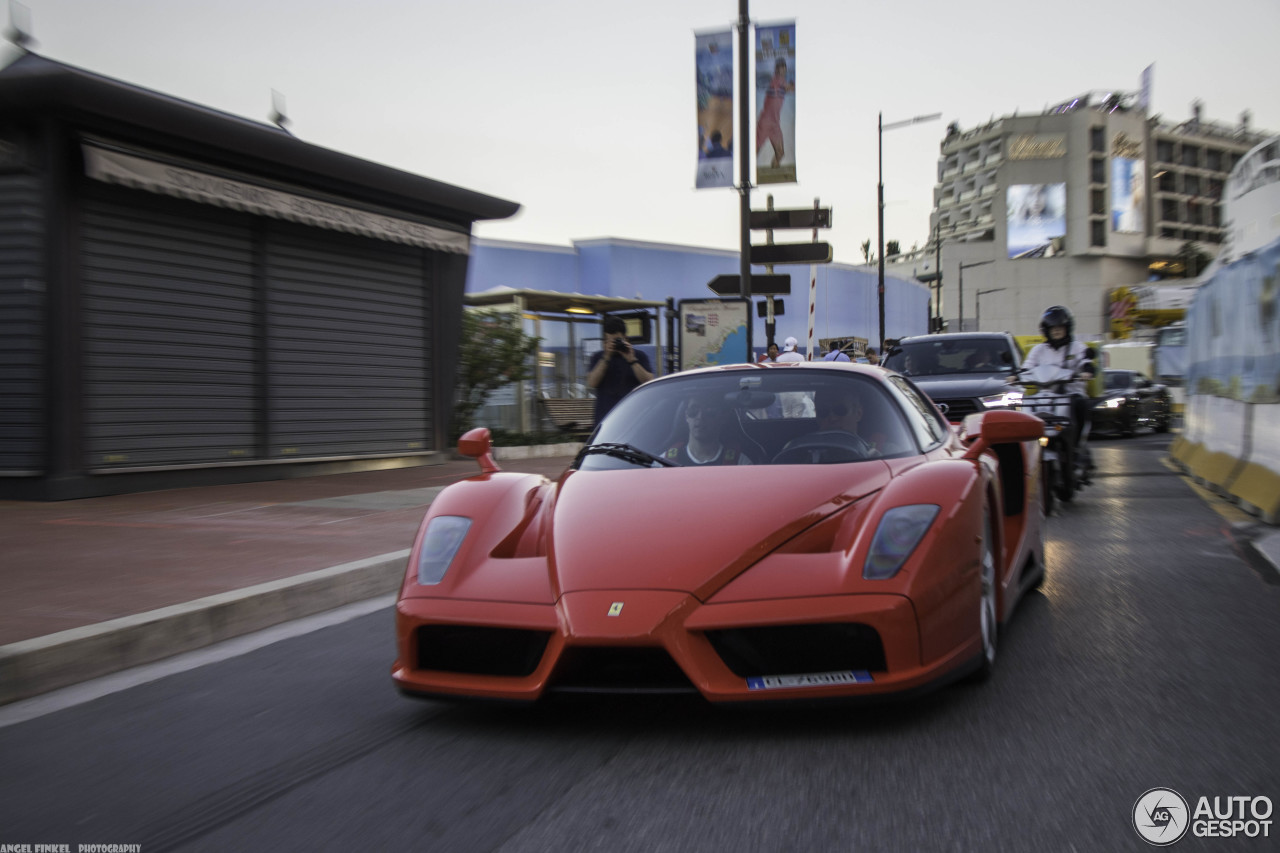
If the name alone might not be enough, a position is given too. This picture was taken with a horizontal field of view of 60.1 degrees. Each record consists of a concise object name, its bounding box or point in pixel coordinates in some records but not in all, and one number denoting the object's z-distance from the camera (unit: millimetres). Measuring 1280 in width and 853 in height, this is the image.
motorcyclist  9750
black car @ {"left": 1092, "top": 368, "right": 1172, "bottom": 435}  22250
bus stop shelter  19125
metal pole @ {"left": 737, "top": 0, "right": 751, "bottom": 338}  16141
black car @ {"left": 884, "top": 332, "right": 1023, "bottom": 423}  12094
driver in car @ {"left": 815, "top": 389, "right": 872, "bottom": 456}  4488
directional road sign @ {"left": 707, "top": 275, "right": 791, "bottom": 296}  16047
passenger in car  4438
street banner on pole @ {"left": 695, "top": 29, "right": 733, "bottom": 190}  15203
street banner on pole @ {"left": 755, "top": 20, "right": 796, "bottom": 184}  15617
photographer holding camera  9531
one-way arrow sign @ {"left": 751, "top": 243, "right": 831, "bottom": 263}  15422
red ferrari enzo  3178
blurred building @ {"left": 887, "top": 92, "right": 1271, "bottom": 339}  107938
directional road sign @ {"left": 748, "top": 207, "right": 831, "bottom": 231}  15695
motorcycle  9406
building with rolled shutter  10453
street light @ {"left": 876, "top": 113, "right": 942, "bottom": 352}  29280
